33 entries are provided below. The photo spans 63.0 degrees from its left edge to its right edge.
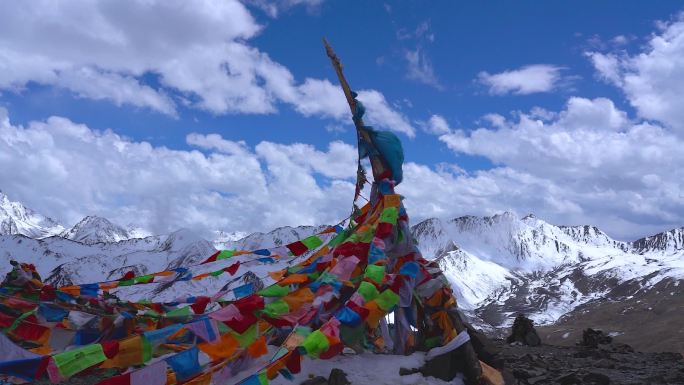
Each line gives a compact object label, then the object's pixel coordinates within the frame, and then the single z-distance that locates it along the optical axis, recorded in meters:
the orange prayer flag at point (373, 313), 10.04
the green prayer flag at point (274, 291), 10.02
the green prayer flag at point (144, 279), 13.67
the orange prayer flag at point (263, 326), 10.03
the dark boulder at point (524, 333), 25.61
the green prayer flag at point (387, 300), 10.36
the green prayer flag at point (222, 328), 9.01
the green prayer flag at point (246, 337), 9.16
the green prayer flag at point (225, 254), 13.70
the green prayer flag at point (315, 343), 8.27
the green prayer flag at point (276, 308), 9.59
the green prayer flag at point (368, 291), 10.16
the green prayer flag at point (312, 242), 14.42
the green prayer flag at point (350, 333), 9.55
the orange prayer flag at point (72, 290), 13.65
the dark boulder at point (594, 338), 23.53
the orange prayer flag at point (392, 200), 12.39
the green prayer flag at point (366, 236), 11.76
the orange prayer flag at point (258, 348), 8.75
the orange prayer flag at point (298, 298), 10.02
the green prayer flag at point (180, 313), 11.67
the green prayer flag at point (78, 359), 6.94
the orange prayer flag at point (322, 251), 13.42
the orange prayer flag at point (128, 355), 7.71
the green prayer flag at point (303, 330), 8.94
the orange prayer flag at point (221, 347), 8.73
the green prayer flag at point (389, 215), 11.93
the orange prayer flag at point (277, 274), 13.78
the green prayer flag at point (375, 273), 10.49
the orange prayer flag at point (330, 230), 14.67
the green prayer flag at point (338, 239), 13.16
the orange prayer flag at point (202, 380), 7.53
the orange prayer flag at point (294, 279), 10.65
